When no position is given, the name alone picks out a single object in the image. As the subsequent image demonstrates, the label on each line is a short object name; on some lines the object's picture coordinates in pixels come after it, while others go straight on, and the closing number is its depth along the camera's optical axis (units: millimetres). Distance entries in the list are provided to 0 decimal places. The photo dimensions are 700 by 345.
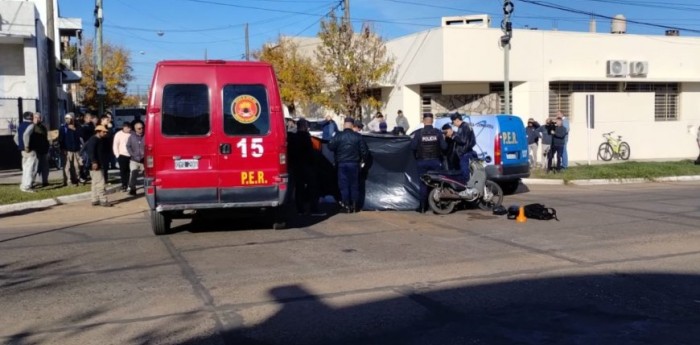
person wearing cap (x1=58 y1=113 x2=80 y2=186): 16031
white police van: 15039
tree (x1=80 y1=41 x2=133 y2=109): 56562
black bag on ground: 11617
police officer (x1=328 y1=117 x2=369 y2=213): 12242
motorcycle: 12500
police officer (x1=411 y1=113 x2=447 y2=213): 12828
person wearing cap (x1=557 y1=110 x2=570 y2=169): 21427
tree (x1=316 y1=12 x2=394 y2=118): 29250
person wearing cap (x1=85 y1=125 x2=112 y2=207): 13625
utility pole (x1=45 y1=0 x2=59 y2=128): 18864
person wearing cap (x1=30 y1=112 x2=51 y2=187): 15595
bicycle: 26656
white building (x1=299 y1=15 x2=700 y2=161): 25672
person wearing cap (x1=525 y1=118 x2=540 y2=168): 21875
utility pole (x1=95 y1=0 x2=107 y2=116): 34500
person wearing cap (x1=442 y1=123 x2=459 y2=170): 13398
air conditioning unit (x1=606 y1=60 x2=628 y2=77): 26938
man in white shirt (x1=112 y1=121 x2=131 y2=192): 15555
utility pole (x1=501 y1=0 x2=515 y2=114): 22672
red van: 9789
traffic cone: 11469
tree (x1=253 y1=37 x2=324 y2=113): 31988
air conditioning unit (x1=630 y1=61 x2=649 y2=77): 27406
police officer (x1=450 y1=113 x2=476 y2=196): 13320
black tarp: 13055
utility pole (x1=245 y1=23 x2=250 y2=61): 53094
